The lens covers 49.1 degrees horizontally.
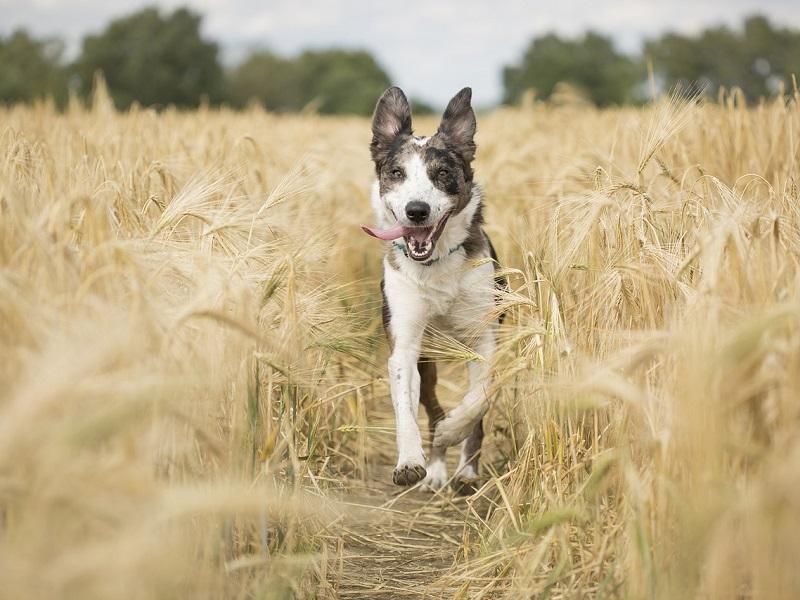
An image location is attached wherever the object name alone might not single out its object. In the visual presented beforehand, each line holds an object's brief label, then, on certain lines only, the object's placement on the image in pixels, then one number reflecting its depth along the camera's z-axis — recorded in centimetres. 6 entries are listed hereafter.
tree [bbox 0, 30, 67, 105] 5019
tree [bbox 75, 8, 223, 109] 5750
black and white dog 491
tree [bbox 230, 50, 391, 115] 6944
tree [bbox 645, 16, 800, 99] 6388
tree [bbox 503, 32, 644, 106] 6091
